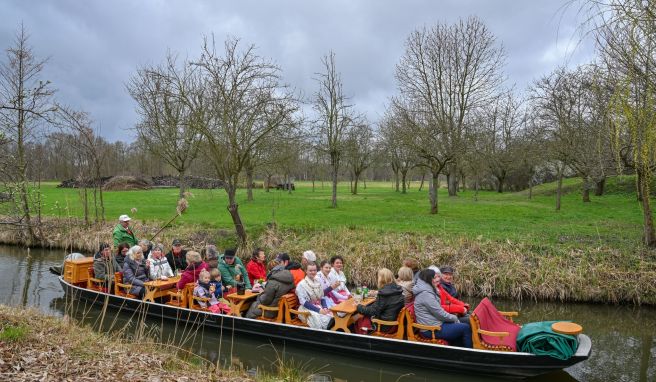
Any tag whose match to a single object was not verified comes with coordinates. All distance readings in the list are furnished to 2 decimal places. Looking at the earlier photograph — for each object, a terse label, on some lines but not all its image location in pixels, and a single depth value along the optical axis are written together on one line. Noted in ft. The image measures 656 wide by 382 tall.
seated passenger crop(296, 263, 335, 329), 27.89
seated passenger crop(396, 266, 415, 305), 25.52
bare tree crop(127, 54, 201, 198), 77.87
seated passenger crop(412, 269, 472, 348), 23.99
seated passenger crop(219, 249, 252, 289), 33.96
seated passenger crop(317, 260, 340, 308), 29.89
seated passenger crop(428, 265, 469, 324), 27.14
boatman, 41.88
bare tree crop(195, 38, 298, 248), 48.75
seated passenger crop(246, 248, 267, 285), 37.32
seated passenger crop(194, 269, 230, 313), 31.53
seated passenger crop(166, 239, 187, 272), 39.50
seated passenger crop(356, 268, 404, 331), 24.94
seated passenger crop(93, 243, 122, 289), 36.01
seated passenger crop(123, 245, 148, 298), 34.01
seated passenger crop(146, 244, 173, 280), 35.99
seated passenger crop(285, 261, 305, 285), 32.19
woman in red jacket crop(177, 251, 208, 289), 32.01
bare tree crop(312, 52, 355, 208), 81.20
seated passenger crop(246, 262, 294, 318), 29.22
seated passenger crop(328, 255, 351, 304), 30.68
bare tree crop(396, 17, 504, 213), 76.18
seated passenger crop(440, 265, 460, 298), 29.12
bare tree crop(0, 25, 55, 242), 20.16
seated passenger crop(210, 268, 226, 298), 31.91
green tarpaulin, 21.91
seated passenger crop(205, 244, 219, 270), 32.22
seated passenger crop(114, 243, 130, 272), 36.19
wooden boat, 22.82
